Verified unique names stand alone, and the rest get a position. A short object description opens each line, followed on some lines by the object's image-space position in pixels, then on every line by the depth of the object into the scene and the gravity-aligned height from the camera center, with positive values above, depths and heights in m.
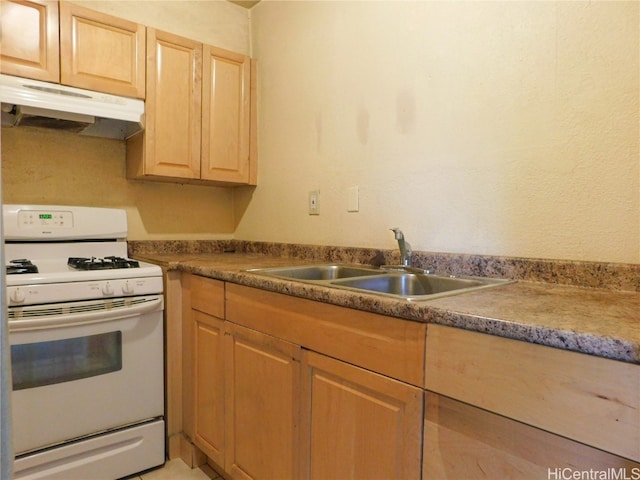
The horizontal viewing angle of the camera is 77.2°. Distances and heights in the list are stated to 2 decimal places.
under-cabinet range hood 1.59 +0.48
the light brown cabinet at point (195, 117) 2.00 +0.56
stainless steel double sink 1.32 -0.20
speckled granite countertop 0.66 -0.18
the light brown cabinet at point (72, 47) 1.64 +0.76
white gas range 1.43 -0.53
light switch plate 2.03 +0.11
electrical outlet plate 1.84 +0.11
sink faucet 1.53 -0.09
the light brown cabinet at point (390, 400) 0.66 -0.39
